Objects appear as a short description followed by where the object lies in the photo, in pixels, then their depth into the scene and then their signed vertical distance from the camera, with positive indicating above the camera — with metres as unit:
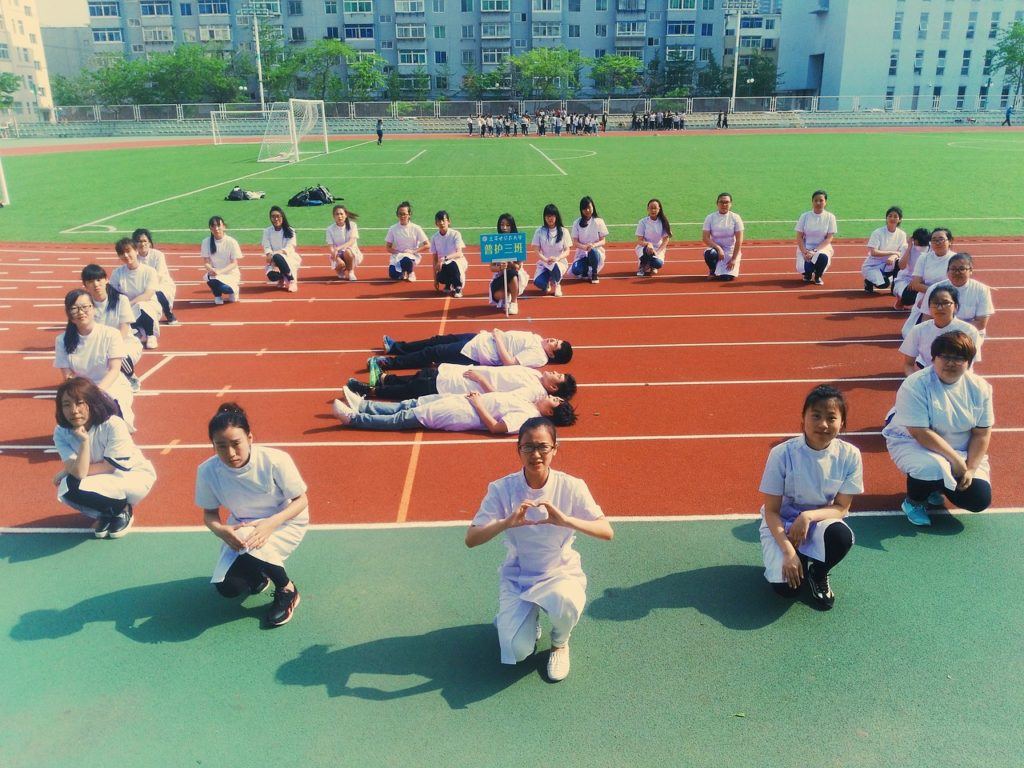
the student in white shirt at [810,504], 4.33 -2.01
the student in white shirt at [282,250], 12.46 -1.67
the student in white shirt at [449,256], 12.09 -1.71
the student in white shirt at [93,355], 6.45 -1.70
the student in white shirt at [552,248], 12.06 -1.58
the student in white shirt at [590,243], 12.84 -1.62
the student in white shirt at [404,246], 13.08 -1.69
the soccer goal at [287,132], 35.12 +0.52
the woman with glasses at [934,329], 6.34 -1.56
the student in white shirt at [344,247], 13.22 -1.70
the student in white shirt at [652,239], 13.09 -1.58
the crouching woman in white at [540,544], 3.85 -2.00
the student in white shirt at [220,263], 11.69 -1.75
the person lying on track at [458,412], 6.88 -2.36
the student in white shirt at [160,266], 10.16 -1.59
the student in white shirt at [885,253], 11.55 -1.63
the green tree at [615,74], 73.85 +6.35
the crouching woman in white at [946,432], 5.22 -1.91
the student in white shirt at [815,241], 12.27 -1.54
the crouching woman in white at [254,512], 4.27 -2.01
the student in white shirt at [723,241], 12.84 -1.60
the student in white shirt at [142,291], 9.52 -1.75
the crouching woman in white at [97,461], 5.02 -2.06
